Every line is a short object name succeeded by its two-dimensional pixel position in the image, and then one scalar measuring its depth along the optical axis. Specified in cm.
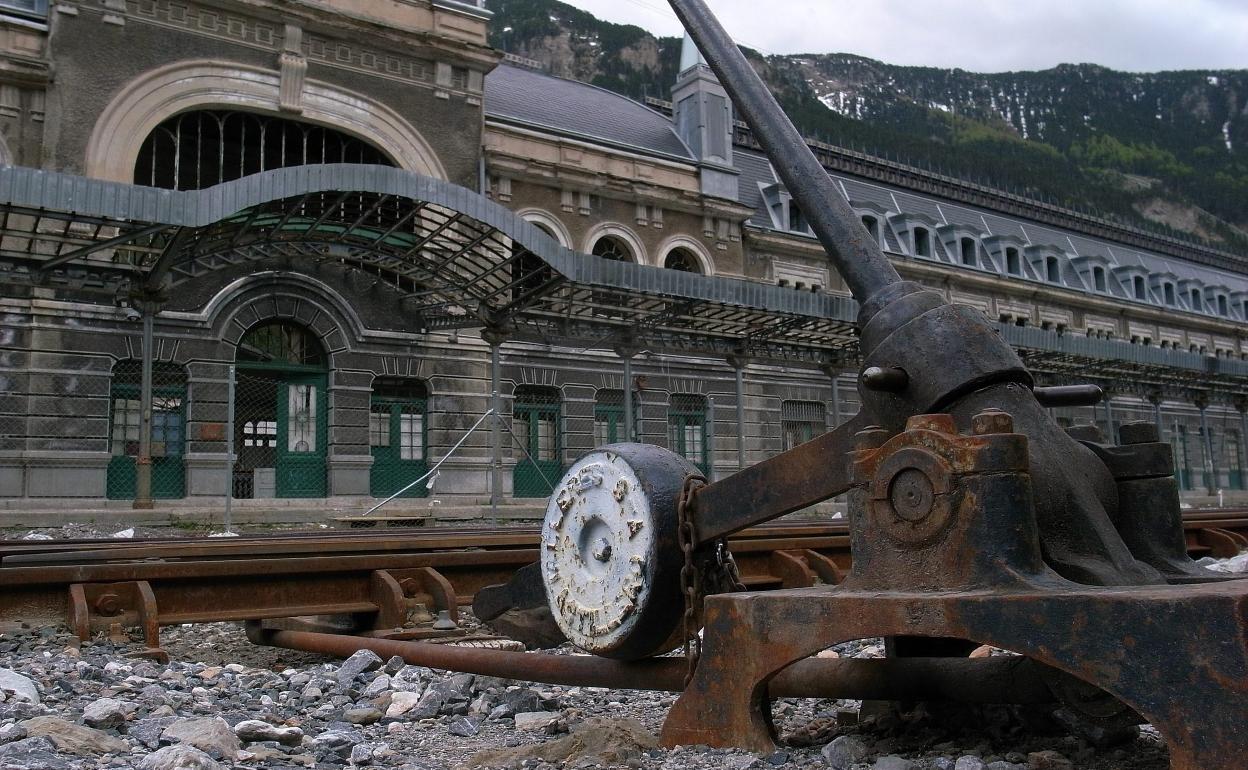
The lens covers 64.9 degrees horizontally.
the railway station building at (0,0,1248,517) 1495
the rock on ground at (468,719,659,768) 298
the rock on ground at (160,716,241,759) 303
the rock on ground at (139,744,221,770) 277
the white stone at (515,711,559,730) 369
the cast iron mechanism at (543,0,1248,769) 210
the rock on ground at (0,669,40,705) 359
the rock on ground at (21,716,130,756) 298
